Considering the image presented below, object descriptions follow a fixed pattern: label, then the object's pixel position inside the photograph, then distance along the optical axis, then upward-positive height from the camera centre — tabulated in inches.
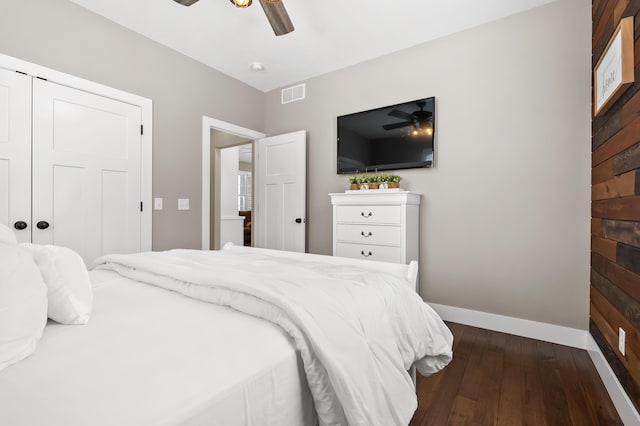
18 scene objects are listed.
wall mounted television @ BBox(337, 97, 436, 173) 120.2 +30.4
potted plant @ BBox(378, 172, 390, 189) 120.1 +11.8
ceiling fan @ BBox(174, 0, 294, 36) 84.4 +54.7
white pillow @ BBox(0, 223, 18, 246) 39.0 -3.4
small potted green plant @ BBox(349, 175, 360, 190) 128.1 +12.1
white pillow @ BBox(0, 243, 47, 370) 26.6 -8.7
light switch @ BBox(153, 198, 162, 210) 120.7 +2.9
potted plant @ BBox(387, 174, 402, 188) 119.8 +11.7
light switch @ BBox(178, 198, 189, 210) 129.0 +3.0
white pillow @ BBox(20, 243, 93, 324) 35.4 -8.8
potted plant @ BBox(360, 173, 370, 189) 123.9 +11.8
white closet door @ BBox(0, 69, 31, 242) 86.7 +16.3
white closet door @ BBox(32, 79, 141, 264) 94.2 +12.7
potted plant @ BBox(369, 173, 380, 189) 122.3 +11.7
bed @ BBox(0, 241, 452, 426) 22.8 -13.2
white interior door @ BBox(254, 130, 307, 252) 147.2 +9.7
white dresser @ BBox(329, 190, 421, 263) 110.6 -4.9
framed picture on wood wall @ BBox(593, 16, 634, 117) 60.5 +31.0
